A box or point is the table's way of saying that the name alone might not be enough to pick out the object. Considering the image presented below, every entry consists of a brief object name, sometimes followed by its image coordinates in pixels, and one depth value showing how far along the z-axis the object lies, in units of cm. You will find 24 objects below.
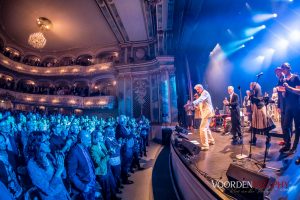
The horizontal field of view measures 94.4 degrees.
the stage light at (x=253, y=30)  769
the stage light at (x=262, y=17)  682
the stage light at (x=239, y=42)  847
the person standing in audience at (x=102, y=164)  256
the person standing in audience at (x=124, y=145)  383
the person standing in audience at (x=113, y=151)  301
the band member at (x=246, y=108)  652
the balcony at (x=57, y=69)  1314
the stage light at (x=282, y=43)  769
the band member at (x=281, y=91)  282
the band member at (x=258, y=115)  320
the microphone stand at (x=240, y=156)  273
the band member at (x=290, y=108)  273
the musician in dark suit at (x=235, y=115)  403
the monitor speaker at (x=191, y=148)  284
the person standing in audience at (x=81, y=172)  205
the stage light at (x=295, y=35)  694
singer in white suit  361
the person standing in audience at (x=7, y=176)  172
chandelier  954
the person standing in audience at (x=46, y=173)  166
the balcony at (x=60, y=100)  1263
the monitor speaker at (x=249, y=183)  125
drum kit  641
